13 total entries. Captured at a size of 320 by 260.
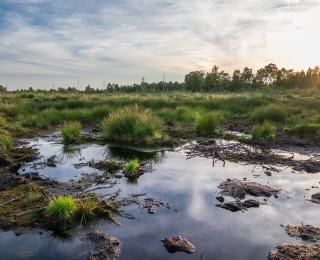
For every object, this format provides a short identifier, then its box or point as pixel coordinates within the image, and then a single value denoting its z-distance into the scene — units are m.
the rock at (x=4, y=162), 7.26
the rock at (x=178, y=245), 3.82
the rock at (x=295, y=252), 3.66
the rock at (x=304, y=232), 4.13
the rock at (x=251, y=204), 5.16
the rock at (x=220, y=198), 5.36
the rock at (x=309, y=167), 7.28
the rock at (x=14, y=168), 6.68
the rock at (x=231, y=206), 5.04
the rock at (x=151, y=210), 4.88
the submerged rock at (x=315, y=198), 5.42
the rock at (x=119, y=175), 6.57
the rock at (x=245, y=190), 5.65
